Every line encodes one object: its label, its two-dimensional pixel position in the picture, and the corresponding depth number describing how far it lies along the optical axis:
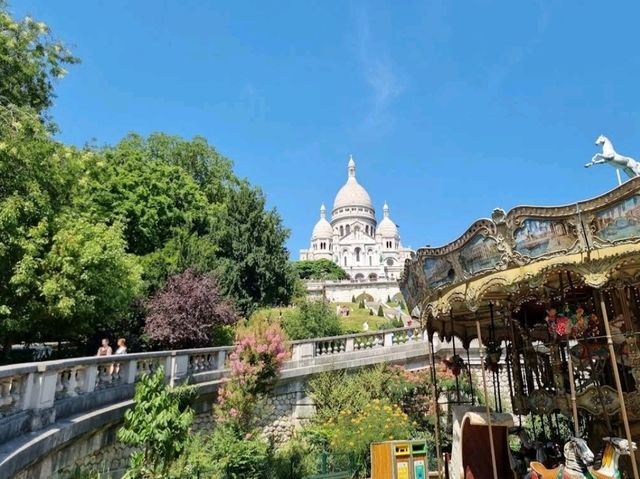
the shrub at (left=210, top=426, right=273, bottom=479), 8.84
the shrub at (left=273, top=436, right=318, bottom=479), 9.84
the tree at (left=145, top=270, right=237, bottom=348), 16.39
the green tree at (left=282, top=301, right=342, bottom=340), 20.52
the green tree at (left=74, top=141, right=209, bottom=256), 24.42
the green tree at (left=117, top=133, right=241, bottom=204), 36.59
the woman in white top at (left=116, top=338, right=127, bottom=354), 10.85
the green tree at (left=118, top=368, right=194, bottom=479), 6.34
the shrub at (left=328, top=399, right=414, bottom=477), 10.65
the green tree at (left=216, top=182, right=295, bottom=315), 25.50
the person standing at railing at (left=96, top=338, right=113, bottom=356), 10.86
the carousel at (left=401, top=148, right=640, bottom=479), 5.22
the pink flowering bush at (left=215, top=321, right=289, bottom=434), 10.69
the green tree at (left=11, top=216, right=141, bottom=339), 12.06
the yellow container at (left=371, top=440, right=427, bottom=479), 7.70
